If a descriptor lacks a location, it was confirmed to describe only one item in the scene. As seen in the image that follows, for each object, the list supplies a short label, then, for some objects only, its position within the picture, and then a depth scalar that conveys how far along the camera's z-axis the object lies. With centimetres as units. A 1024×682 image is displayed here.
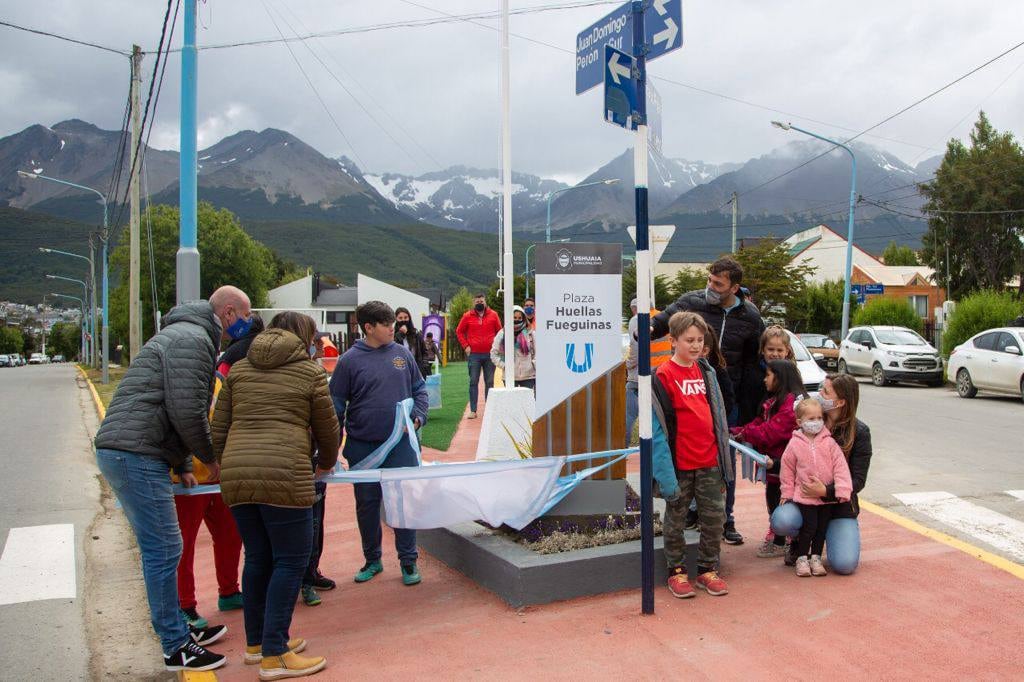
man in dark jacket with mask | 612
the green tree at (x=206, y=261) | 6581
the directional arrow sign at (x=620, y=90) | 454
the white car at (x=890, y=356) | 2291
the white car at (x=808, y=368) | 1430
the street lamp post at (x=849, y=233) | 3064
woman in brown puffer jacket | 406
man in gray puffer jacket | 423
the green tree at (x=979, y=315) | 2586
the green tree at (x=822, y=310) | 5350
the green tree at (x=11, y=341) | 13900
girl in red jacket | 596
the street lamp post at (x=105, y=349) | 3378
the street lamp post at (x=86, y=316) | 5450
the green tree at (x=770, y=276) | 4419
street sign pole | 471
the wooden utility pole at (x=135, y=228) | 2314
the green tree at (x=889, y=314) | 3328
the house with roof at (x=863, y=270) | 7094
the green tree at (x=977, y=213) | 5319
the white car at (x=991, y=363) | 1802
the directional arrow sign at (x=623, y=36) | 473
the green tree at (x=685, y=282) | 6099
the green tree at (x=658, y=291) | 6074
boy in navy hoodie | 559
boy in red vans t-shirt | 516
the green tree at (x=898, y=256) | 12512
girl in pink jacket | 555
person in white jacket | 1175
